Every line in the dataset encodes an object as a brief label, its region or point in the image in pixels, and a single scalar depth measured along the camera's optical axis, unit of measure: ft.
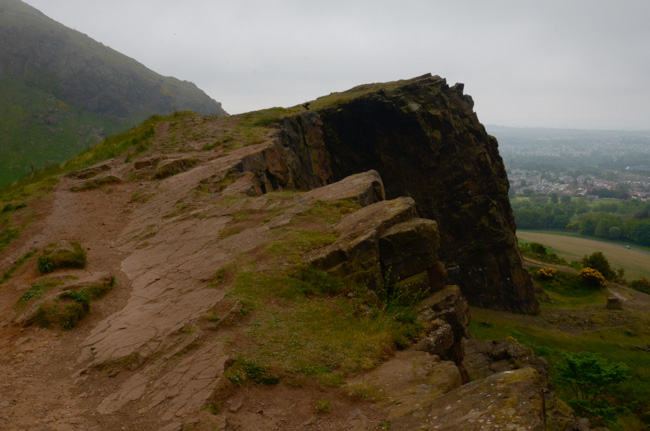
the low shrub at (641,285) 166.58
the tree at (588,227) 382.01
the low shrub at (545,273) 167.32
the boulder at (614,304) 131.85
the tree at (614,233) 356.18
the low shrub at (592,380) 69.00
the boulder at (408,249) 36.29
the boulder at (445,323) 29.25
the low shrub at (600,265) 173.99
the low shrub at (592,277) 156.66
